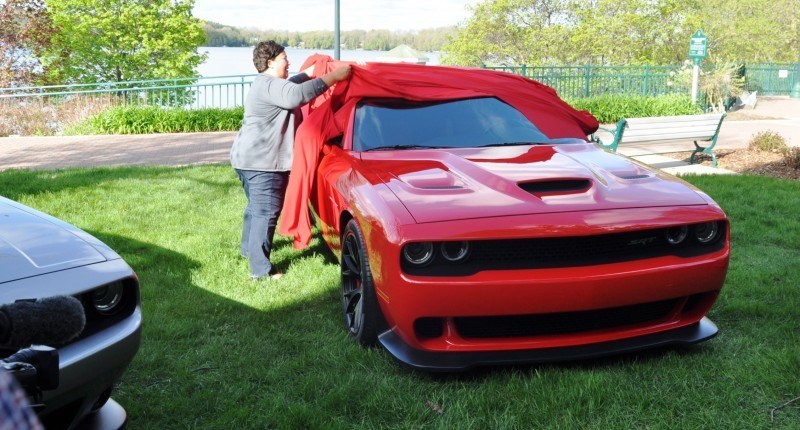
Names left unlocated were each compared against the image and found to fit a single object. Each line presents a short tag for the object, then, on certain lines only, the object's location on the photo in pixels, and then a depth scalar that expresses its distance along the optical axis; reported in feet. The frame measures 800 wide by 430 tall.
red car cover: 16.43
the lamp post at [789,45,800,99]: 91.77
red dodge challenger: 11.02
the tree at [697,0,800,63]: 113.09
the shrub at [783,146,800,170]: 32.45
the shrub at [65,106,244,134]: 51.31
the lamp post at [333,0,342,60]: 56.06
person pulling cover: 17.12
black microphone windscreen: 3.85
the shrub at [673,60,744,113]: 66.39
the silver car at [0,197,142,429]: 7.91
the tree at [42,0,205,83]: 108.27
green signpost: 56.12
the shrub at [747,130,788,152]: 36.45
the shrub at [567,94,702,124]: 60.23
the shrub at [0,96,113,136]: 60.13
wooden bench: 30.80
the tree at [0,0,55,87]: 83.66
